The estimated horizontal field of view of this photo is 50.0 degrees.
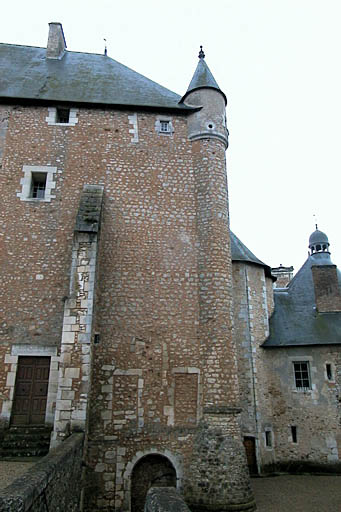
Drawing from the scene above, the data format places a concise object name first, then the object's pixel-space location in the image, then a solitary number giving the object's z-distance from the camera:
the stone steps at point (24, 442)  7.27
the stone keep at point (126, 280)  7.87
